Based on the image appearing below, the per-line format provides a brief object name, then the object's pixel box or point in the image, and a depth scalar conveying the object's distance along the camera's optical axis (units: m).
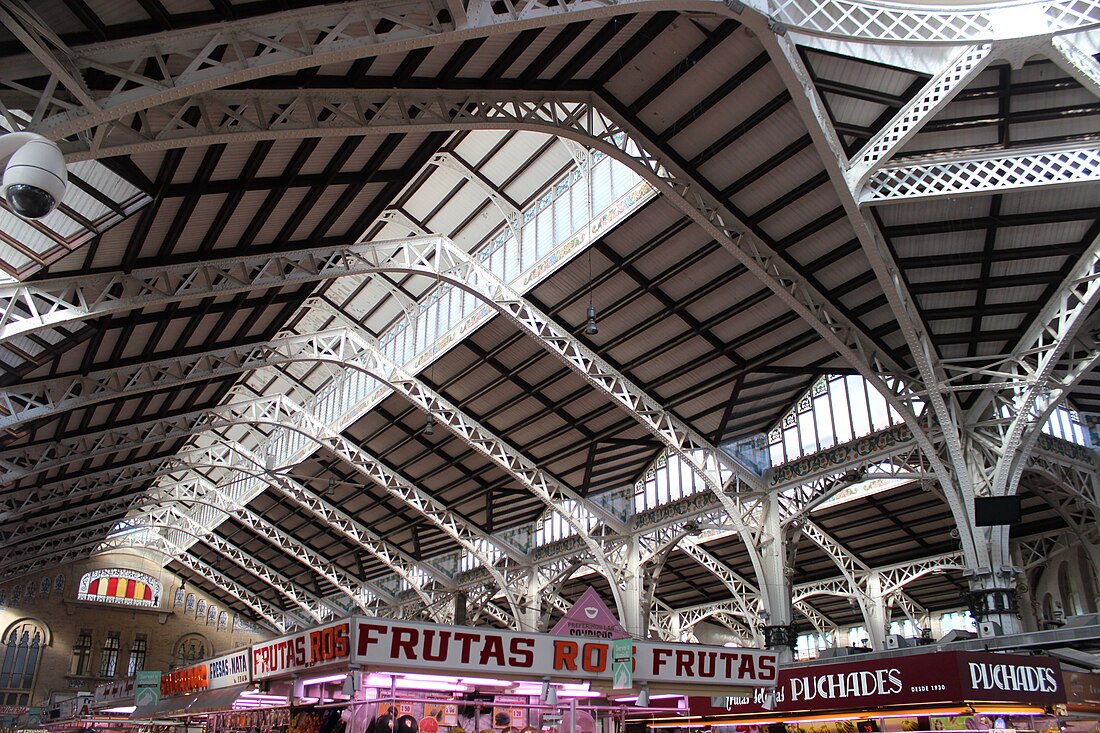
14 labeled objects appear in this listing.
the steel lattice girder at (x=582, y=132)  13.47
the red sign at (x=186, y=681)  15.76
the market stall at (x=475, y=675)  10.05
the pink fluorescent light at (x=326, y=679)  10.91
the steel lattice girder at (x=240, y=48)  9.85
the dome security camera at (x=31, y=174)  5.26
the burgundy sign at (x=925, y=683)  12.92
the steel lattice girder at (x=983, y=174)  16.81
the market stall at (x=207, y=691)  13.63
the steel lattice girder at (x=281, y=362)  22.95
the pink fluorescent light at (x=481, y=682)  11.08
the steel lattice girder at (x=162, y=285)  17.47
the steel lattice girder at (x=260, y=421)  29.17
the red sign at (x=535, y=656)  9.92
